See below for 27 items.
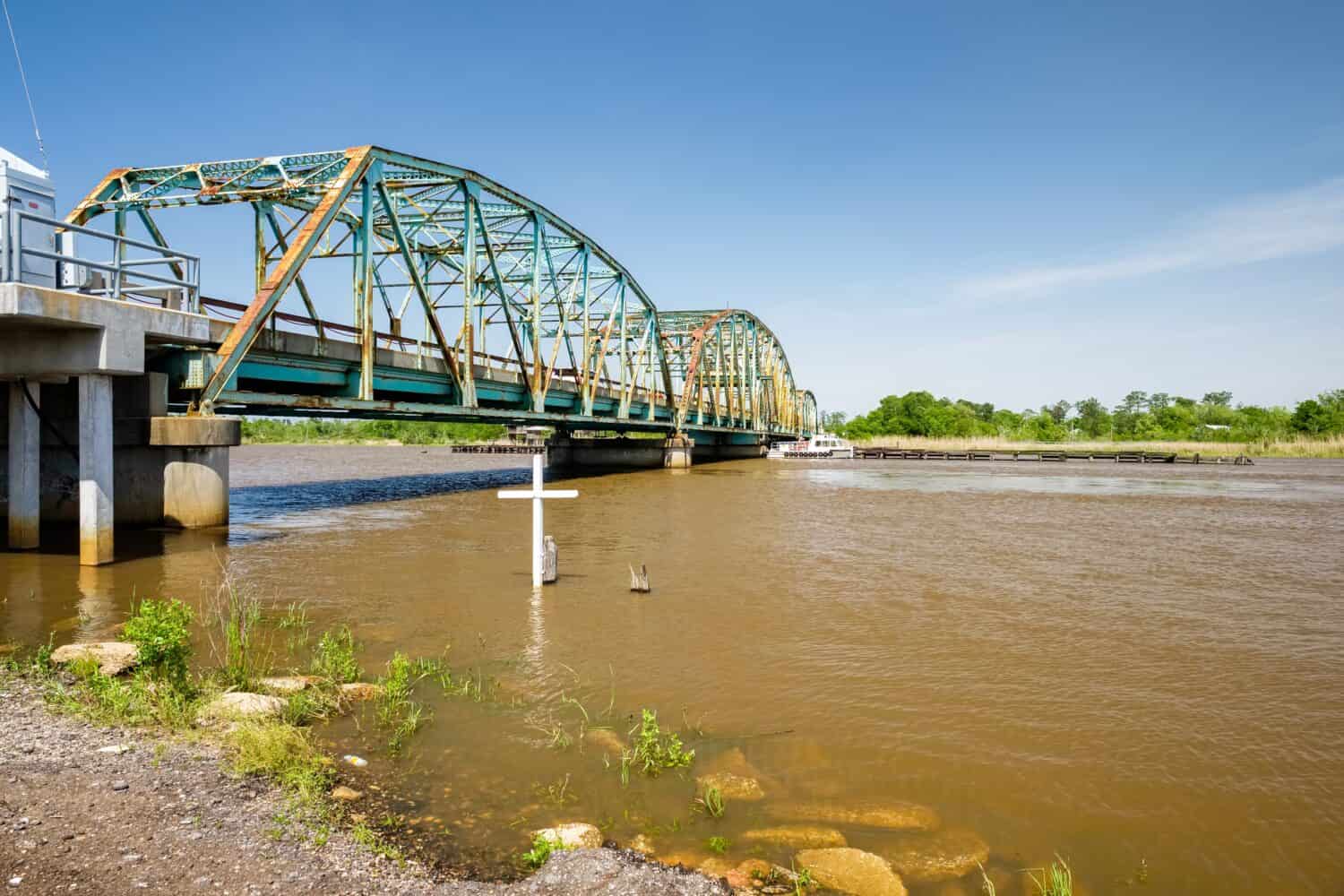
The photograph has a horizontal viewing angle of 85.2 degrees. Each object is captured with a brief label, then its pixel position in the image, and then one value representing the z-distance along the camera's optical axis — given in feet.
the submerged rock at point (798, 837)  16.26
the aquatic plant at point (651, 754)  19.52
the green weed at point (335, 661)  25.20
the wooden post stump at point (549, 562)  43.27
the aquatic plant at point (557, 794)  17.49
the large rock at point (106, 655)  23.27
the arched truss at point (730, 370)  244.83
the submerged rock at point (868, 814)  17.42
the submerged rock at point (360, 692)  23.53
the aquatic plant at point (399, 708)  20.74
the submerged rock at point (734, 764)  19.75
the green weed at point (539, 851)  14.42
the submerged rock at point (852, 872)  14.64
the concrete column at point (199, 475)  54.54
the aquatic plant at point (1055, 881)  14.25
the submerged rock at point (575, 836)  15.03
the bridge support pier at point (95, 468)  42.45
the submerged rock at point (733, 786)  18.42
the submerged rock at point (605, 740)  20.75
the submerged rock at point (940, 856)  15.43
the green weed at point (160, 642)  22.20
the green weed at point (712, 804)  17.19
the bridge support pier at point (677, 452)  212.02
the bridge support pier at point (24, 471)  44.88
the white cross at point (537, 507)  40.08
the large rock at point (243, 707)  20.18
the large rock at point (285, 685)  23.00
